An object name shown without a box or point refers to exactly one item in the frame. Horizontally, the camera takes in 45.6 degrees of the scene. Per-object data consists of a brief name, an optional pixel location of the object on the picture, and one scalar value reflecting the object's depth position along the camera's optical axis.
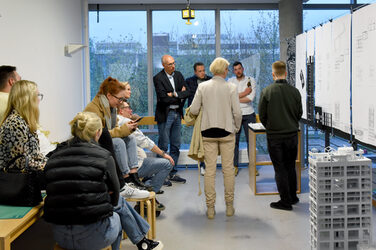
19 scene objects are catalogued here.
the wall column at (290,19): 6.76
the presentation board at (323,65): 4.77
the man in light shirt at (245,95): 6.29
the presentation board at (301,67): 5.79
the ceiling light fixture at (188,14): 5.88
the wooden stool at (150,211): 3.65
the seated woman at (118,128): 3.60
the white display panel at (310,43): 5.37
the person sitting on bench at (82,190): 2.59
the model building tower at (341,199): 3.16
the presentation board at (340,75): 4.22
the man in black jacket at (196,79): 6.17
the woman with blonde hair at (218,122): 4.30
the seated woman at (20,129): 2.78
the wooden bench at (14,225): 2.32
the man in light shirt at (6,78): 3.32
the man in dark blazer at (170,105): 5.97
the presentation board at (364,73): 3.66
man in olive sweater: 4.57
